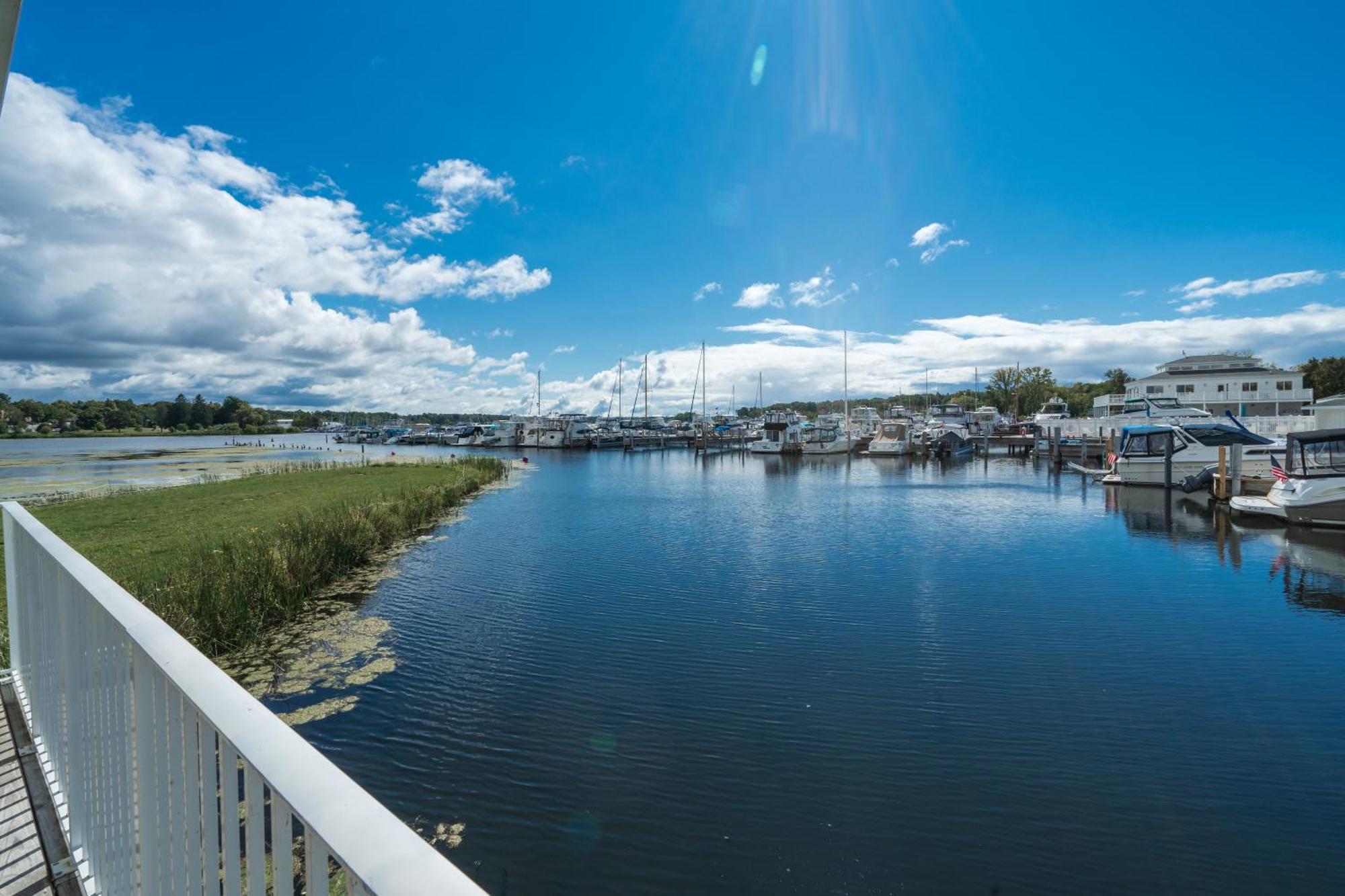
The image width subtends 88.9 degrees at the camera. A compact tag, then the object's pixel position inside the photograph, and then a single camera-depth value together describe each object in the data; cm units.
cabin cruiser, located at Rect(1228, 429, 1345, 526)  1975
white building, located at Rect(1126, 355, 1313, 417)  5666
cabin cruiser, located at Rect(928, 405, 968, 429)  7557
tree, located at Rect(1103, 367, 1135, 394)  9931
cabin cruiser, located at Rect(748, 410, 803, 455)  6569
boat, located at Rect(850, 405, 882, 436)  8529
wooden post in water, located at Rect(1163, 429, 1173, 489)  3031
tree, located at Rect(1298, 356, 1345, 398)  6638
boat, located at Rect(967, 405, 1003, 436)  7419
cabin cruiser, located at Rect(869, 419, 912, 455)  5869
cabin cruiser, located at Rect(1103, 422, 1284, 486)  2895
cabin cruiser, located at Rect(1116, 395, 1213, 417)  4120
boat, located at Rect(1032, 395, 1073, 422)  7181
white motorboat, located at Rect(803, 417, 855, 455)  6194
